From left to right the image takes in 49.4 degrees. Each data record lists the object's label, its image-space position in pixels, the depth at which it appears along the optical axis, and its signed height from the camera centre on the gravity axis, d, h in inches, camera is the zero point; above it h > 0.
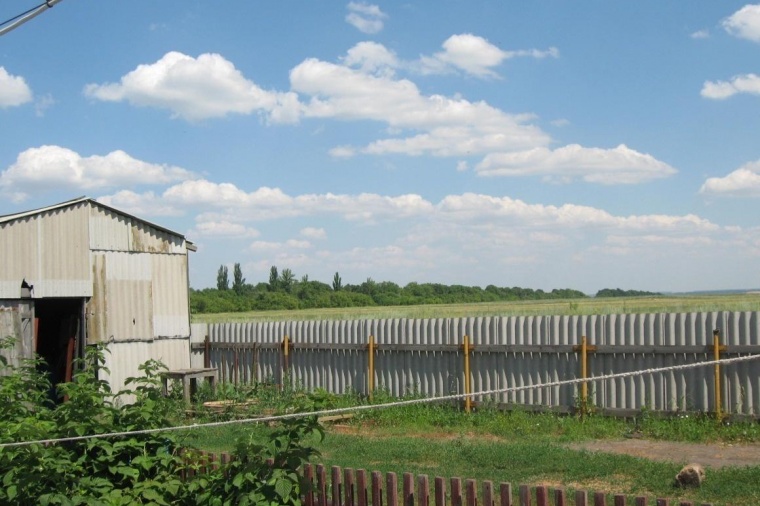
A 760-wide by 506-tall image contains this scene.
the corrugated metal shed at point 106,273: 635.5 +19.8
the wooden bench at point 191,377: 690.2 -70.8
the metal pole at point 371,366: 655.8 -60.8
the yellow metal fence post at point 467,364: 597.9 -56.1
